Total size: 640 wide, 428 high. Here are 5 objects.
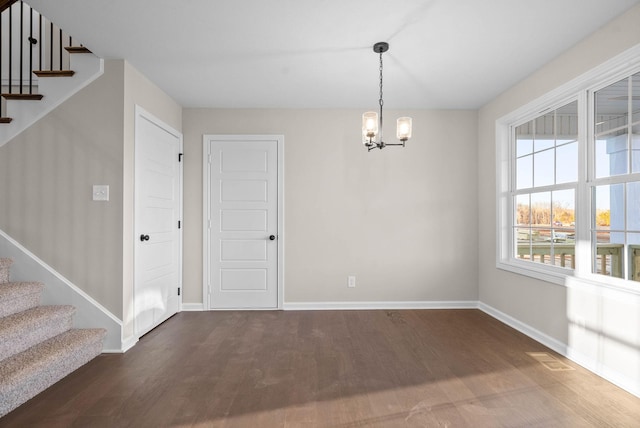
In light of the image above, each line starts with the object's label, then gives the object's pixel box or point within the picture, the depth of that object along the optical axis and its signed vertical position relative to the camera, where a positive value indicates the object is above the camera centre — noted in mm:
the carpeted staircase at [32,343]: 2322 -996
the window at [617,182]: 2619 +250
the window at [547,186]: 3293 +277
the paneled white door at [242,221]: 4668 -91
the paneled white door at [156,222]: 3562 -92
